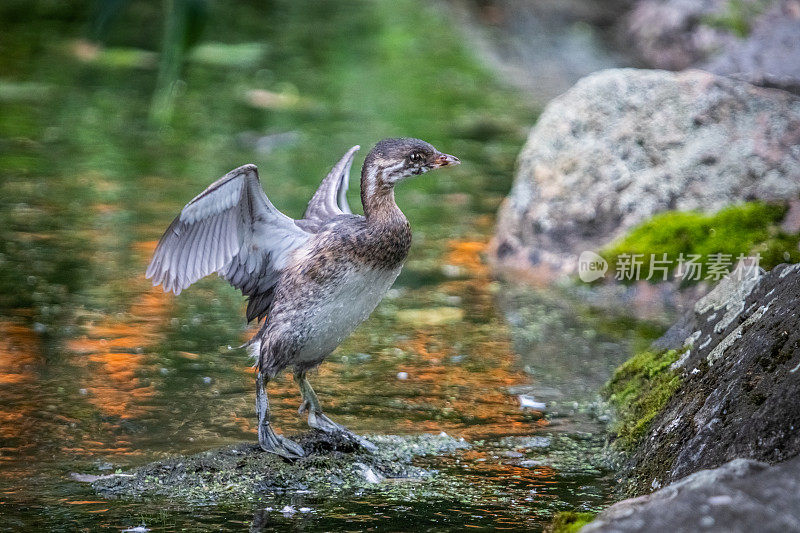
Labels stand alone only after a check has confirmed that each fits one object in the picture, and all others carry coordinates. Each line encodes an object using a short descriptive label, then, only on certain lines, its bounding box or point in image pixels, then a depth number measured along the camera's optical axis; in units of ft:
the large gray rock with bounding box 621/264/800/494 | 23.26
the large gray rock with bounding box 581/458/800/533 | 17.30
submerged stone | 29.52
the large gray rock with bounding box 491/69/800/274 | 51.11
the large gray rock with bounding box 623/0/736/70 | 96.11
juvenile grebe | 32.04
